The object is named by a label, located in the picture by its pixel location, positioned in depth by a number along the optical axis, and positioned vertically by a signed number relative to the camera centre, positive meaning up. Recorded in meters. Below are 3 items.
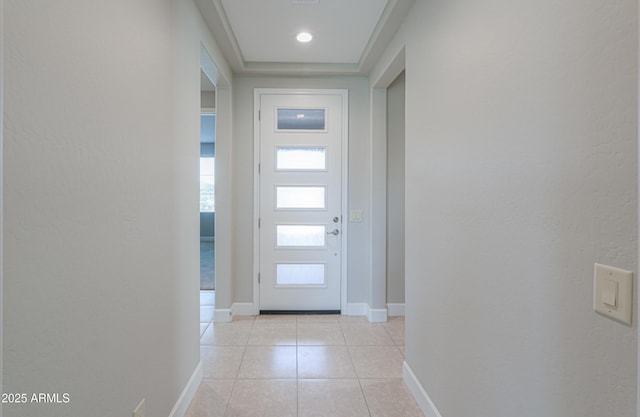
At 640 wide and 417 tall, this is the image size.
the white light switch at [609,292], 0.75 -0.22
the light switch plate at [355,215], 3.44 -0.18
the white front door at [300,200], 3.42 -0.02
